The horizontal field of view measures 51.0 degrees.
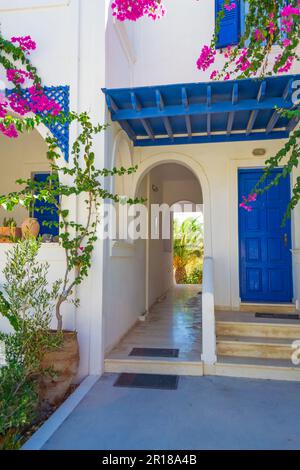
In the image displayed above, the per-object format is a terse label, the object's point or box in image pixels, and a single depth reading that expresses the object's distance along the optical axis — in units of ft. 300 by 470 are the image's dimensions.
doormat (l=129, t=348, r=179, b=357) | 15.24
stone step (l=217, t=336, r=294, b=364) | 15.12
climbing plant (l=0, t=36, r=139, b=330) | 14.15
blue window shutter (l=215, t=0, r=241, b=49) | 20.62
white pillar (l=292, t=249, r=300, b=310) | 19.88
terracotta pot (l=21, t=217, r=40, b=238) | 15.55
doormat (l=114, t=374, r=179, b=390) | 13.17
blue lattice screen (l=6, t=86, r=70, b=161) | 15.51
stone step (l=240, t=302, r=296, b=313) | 20.06
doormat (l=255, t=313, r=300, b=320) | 18.09
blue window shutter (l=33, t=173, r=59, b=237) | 23.81
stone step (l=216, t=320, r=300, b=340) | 16.38
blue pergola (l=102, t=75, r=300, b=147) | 14.71
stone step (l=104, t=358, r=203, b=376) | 14.24
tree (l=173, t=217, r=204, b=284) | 49.09
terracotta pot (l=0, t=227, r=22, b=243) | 15.99
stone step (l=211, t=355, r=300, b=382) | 13.83
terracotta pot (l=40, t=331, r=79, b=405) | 12.38
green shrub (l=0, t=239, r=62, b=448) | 10.12
